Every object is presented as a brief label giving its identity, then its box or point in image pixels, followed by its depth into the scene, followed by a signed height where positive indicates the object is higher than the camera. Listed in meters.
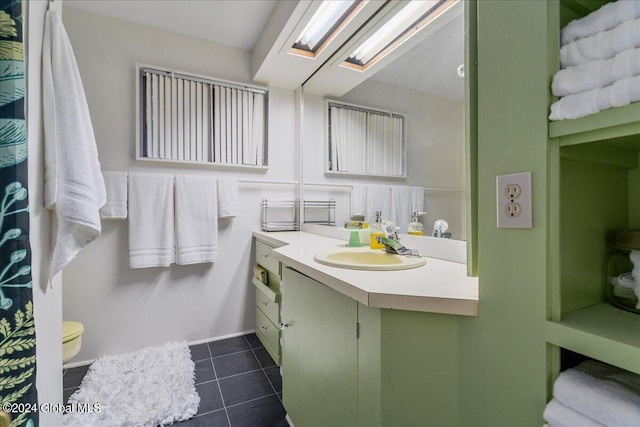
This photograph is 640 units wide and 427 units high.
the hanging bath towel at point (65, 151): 0.82 +0.20
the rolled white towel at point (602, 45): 0.42 +0.28
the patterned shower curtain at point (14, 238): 0.56 -0.05
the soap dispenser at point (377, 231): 1.38 -0.10
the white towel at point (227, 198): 2.06 +0.11
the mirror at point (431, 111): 1.13 +0.47
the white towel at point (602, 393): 0.43 -0.31
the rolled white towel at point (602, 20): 0.44 +0.33
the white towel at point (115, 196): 1.74 +0.11
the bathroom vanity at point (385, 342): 0.66 -0.35
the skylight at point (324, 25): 1.49 +1.14
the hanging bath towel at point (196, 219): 1.94 -0.04
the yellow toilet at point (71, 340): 1.37 -0.65
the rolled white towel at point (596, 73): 0.41 +0.23
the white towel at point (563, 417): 0.46 -0.36
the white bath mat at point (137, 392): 1.30 -0.97
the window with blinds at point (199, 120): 1.92 +0.72
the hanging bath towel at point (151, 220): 1.82 -0.05
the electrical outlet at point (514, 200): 0.54 +0.02
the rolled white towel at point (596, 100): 0.41 +0.18
